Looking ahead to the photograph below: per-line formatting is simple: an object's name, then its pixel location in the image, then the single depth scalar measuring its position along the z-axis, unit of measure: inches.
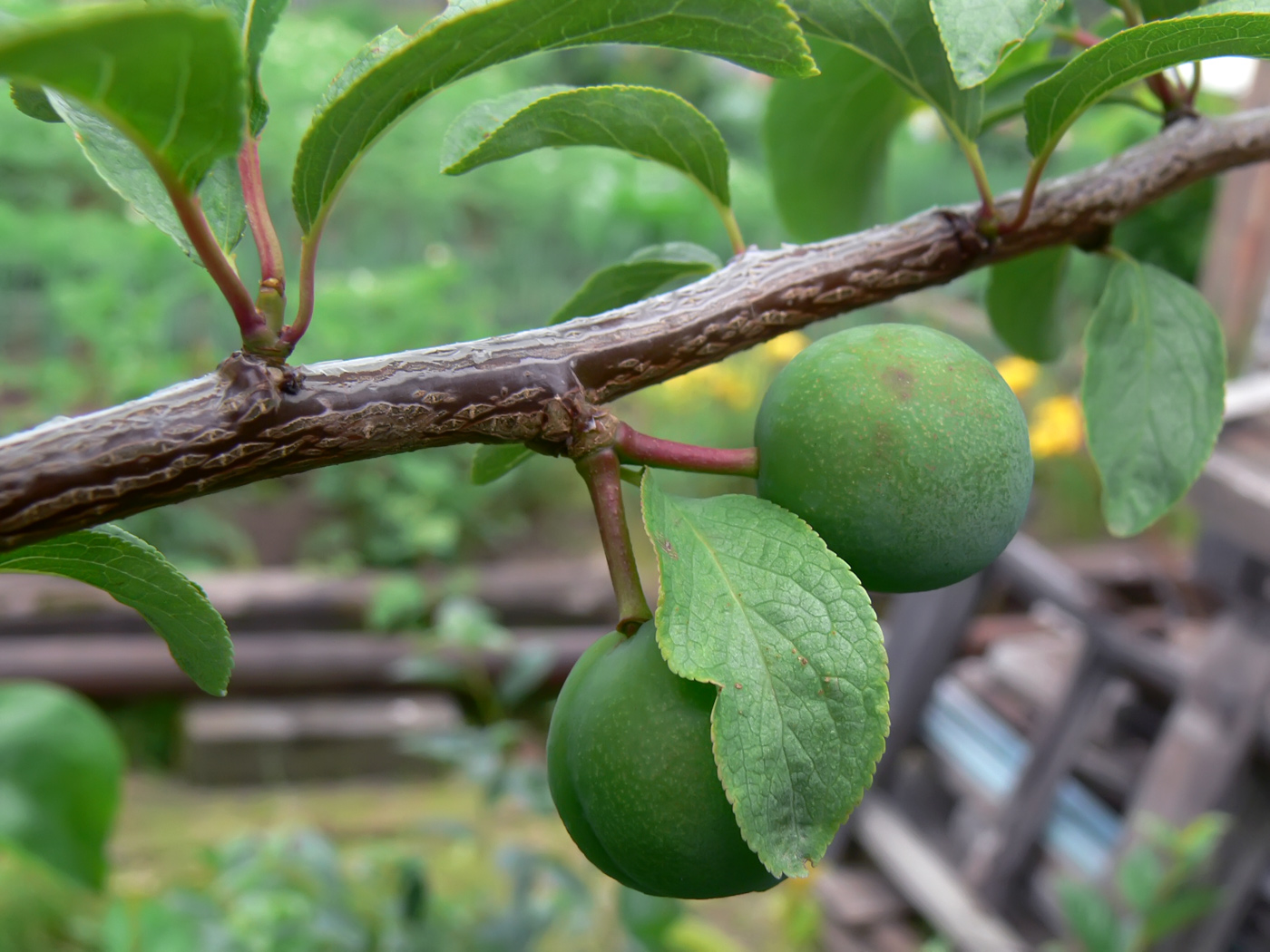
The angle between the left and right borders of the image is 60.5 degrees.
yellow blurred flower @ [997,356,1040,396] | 38.4
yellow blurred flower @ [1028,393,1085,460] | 35.1
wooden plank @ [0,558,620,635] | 37.6
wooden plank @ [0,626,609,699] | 36.2
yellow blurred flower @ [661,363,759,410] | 47.6
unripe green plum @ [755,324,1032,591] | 4.7
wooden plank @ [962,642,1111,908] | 24.9
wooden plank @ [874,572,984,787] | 29.6
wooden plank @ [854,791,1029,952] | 26.6
